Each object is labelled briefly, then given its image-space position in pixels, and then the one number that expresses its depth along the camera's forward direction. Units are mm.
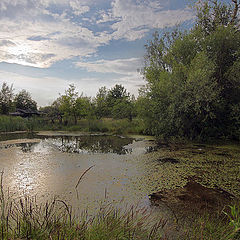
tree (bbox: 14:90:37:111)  28609
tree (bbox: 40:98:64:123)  18594
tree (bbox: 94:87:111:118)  22088
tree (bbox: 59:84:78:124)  18152
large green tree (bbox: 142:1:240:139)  8133
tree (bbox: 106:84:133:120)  18453
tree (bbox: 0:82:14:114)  22531
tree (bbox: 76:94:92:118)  18328
